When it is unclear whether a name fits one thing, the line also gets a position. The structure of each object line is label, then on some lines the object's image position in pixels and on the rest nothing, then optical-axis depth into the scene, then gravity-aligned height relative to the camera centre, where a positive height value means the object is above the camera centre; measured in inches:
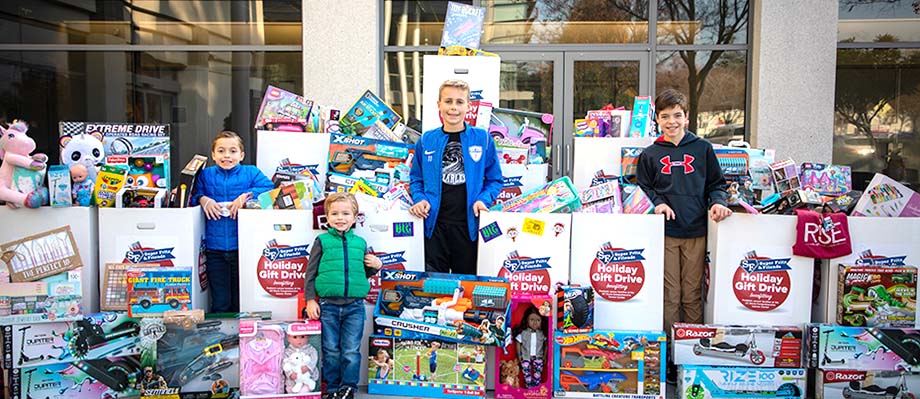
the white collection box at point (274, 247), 146.6 -15.9
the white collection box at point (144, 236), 147.7 -13.7
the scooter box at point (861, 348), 139.2 -35.3
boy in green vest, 138.7 -23.9
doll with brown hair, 139.9 -35.7
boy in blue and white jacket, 154.0 -1.5
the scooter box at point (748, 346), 141.2 -35.7
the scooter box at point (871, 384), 139.7 -42.9
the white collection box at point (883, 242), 141.4 -13.3
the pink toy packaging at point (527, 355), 139.6 -37.6
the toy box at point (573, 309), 141.3 -27.9
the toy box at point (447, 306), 137.3 -27.2
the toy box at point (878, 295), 140.1 -24.5
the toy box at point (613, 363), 138.9 -38.8
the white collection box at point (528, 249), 144.4 -15.8
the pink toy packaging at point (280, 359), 134.6 -37.4
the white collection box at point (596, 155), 171.9 +5.9
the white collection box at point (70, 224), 146.4 -11.6
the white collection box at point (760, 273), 143.1 -20.4
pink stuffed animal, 144.4 +2.7
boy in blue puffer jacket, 153.4 -6.4
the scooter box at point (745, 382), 140.7 -43.0
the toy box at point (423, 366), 138.9 -40.0
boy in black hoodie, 152.3 -3.3
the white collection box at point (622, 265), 143.5 -19.0
